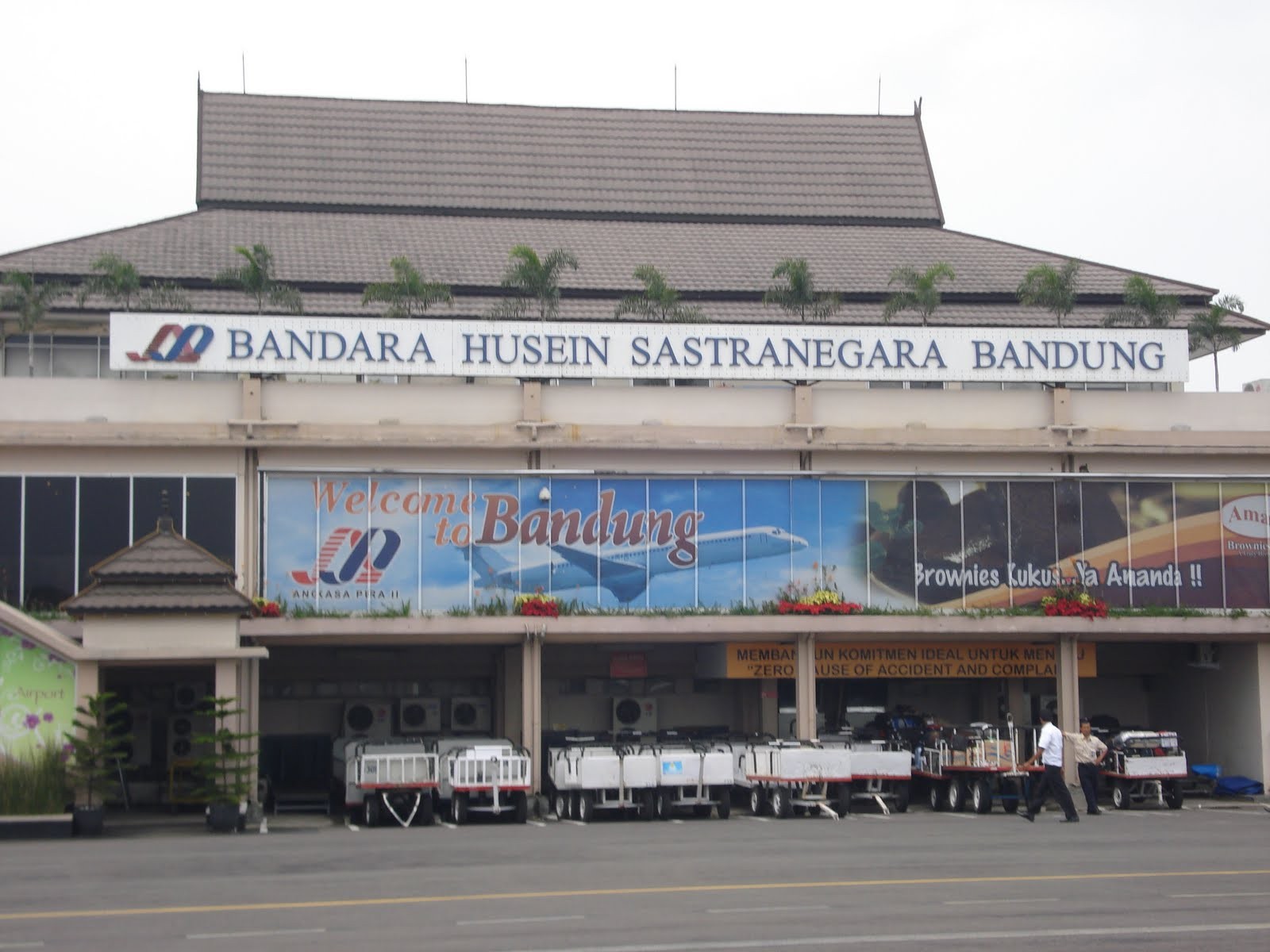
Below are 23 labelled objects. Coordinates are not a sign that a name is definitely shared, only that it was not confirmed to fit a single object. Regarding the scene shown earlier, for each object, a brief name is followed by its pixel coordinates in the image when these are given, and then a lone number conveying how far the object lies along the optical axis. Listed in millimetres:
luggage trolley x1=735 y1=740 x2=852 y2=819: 31438
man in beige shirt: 31016
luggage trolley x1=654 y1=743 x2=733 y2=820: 31453
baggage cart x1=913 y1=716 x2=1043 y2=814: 32344
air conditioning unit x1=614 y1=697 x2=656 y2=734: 44594
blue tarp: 37875
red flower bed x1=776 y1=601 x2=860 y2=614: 36969
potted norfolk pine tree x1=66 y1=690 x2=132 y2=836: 29422
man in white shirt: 28781
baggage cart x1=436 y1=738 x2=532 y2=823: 30906
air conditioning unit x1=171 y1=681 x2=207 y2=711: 41031
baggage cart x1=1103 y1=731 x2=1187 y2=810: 33594
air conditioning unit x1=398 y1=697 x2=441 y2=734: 43312
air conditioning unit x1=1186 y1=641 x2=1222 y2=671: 40625
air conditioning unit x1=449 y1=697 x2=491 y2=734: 43594
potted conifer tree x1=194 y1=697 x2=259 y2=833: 30000
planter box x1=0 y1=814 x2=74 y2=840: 28703
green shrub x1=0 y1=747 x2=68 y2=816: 29123
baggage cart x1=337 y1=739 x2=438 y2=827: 30578
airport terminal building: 35688
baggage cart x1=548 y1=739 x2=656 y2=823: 31219
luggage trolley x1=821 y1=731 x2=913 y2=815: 32312
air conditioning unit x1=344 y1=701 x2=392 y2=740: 42906
